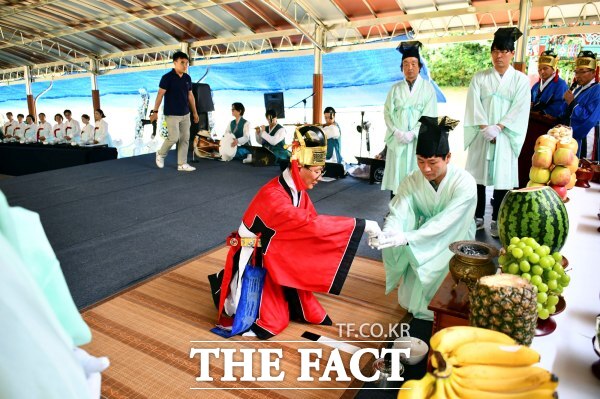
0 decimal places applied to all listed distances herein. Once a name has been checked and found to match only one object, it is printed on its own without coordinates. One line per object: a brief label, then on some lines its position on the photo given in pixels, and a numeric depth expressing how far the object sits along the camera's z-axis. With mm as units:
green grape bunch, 1205
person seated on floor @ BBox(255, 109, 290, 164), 7953
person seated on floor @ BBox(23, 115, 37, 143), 12055
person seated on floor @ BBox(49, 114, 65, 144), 11176
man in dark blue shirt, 6594
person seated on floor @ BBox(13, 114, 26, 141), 12273
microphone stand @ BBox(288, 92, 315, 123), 8731
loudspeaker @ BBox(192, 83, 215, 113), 9703
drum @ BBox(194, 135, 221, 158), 8836
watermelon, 1480
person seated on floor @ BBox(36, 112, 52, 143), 11727
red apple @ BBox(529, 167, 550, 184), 2322
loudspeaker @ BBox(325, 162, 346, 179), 7113
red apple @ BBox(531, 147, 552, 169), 2295
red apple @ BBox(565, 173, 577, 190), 2454
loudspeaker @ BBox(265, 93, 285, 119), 9023
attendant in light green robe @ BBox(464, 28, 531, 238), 3957
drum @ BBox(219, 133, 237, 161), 8469
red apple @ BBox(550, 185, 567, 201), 2285
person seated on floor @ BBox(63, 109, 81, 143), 11016
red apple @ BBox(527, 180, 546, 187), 2321
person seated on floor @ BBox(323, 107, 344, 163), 7590
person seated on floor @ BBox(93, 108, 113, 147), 10391
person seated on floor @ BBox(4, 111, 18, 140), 12609
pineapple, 1027
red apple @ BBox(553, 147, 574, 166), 2238
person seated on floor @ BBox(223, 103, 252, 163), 8398
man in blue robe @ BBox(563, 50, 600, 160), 4125
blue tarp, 7918
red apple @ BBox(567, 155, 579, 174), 2278
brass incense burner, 1422
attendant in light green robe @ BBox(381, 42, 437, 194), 4422
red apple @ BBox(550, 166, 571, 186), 2256
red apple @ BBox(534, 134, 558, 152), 2354
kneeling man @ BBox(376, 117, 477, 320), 2232
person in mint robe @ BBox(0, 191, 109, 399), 560
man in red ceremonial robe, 2285
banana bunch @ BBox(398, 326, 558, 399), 813
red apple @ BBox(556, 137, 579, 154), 2328
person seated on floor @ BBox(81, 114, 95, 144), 10555
